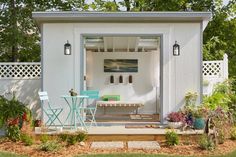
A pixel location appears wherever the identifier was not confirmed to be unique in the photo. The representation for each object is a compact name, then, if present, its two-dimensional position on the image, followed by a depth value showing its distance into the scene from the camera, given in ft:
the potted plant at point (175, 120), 18.48
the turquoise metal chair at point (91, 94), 19.04
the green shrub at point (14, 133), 16.79
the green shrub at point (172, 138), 15.95
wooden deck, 17.12
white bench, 23.83
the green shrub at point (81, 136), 16.37
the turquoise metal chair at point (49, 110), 18.41
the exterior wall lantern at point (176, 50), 19.17
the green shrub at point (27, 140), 16.18
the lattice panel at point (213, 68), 23.89
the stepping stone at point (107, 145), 15.95
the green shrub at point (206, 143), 15.39
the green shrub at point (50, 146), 14.98
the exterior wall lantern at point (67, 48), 19.20
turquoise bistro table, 18.26
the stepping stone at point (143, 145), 15.86
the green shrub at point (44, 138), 15.60
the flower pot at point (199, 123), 18.04
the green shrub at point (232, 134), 17.32
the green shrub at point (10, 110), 18.66
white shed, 19.42
